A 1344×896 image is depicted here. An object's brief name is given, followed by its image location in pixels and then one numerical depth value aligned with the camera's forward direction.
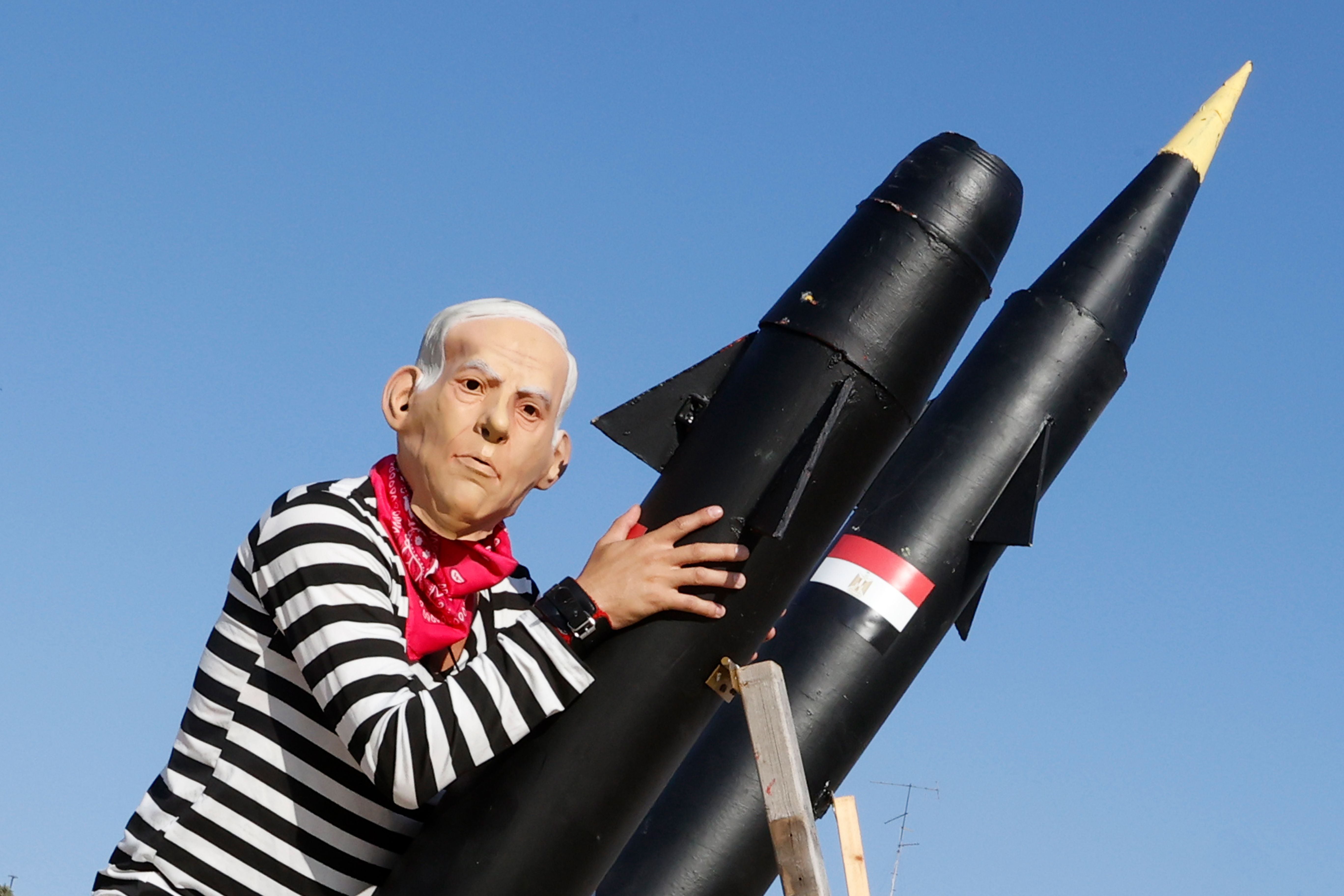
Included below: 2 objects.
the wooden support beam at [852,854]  8.50
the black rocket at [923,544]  7.53
